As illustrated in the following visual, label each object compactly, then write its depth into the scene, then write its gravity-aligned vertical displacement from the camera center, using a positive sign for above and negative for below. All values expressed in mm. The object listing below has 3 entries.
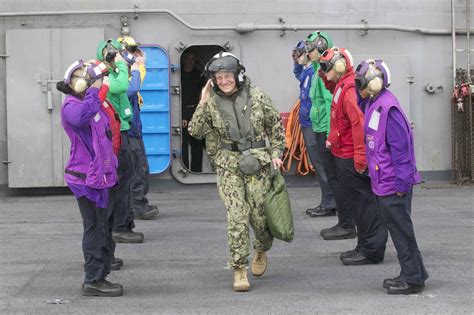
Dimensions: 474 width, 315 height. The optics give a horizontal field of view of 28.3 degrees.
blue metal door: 12617 +635
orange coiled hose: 12773 +110
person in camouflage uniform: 7227 +93
